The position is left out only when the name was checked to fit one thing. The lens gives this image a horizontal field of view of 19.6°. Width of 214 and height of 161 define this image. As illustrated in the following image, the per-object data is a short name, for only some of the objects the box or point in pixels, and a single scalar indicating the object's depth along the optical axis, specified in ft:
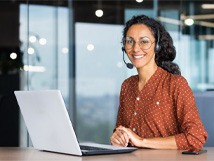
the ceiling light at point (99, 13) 22.29
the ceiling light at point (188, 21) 21.63
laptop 7.75
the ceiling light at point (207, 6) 21.54
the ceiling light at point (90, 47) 22.26
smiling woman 9.09
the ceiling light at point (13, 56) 22.30
